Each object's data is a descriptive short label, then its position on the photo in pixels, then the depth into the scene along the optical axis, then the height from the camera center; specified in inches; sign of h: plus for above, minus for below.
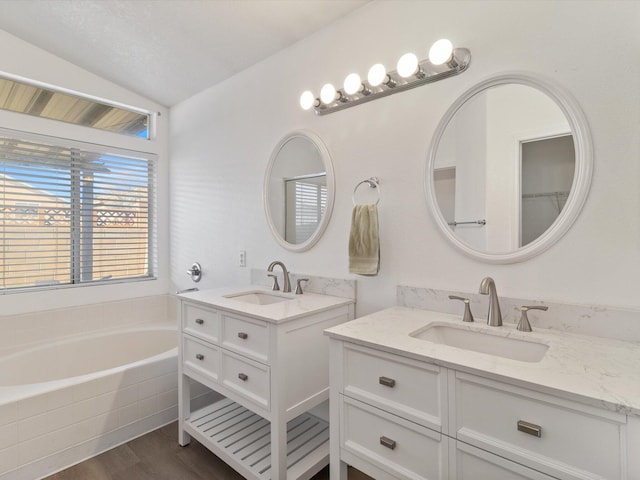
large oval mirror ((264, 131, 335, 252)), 79.2 +12.7
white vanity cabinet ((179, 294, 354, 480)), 58.7 -25.8
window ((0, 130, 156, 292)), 96.0 +9.4
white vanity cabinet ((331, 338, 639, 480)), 31.8 -20.4
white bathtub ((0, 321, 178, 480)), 67.9 -36.3
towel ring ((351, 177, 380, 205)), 70.0 +12.1
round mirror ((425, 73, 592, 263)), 49.9 +11.7
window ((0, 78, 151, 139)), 95.0 +41.4
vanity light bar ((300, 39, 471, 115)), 58.2 +30.8
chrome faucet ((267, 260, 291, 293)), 81.2 -9.2
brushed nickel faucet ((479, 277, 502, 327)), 51.1 -9.3
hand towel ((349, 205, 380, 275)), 67.9 -0.1
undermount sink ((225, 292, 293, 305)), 79.7 -13.3
